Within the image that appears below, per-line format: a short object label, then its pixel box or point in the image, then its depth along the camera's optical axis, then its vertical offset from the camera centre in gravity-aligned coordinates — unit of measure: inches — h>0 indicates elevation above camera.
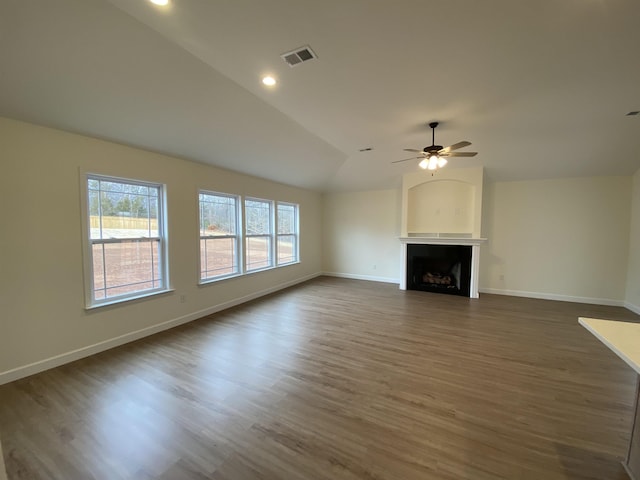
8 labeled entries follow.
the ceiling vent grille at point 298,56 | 91.8 +62.6
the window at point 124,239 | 125.8 -6.6
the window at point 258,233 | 214.4 -4.7
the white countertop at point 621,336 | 48.4 -23.2
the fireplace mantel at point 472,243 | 218.2 -12.3
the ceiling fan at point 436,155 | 138.6 +39.9
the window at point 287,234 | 250.6 -6.1
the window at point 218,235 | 178.1 -5.7
